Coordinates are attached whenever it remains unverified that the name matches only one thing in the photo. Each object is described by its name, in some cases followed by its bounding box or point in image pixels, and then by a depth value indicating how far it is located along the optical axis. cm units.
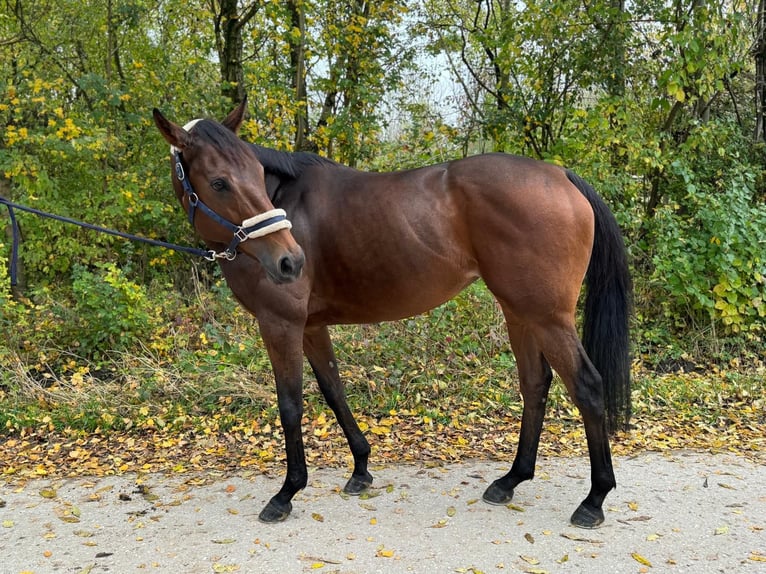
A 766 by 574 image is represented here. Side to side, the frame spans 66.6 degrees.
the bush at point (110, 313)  600
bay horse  282
